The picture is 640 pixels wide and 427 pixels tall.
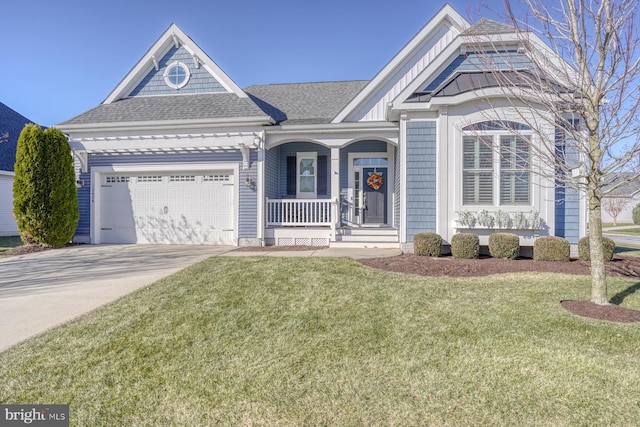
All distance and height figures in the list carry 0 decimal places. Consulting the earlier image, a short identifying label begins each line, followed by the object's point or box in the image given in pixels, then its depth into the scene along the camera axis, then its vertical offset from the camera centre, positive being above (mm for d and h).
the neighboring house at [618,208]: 29028 +737
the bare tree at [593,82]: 4070 +1779
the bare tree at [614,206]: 28853 +981
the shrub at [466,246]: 7570 -695
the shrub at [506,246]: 7477 -677
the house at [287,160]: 8078 +1781
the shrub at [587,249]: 6983 -708
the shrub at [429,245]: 7715 -677
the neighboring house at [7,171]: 15859 +2186
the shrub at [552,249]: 7250 -726
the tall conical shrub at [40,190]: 9906 +778
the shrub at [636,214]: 27391 +237
